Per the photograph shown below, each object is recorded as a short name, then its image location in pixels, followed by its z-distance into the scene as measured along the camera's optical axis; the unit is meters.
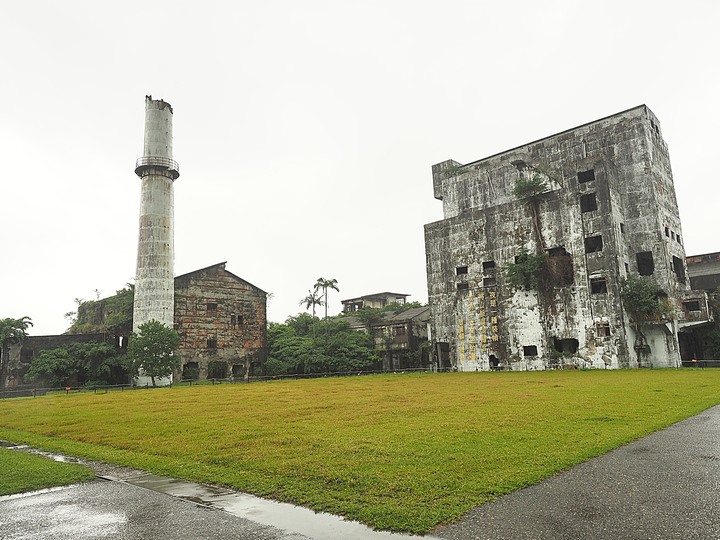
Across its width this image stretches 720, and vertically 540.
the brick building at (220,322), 44.22
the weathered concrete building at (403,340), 50.56
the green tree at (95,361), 39.09
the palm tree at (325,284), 64.74
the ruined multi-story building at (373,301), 73.12
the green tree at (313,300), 69.44
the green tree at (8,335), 37.66
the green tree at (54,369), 37.28
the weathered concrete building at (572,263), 34.78
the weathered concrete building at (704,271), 42.16
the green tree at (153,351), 37.31
